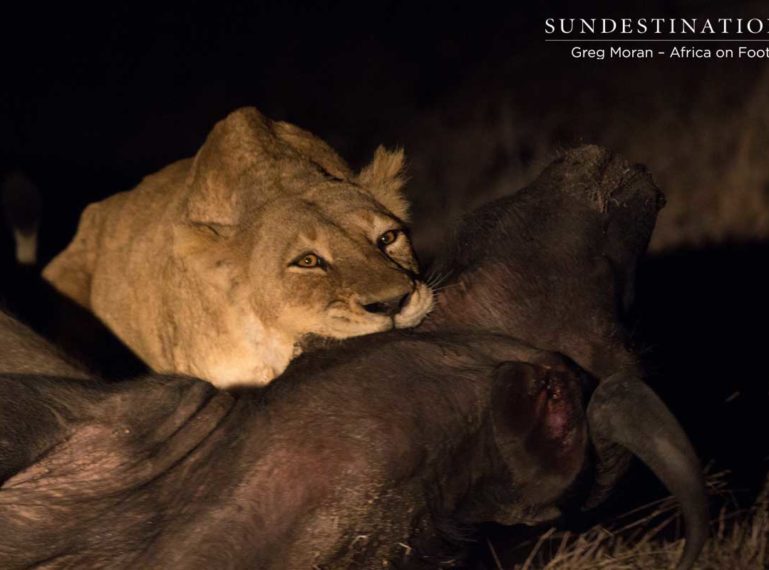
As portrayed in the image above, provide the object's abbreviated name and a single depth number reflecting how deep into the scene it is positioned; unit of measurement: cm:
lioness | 772
